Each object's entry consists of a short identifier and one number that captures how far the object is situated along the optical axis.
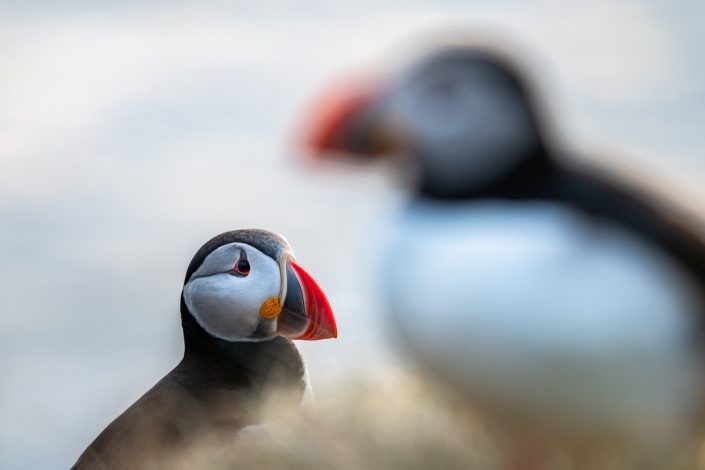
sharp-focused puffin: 9.27
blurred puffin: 8.84
